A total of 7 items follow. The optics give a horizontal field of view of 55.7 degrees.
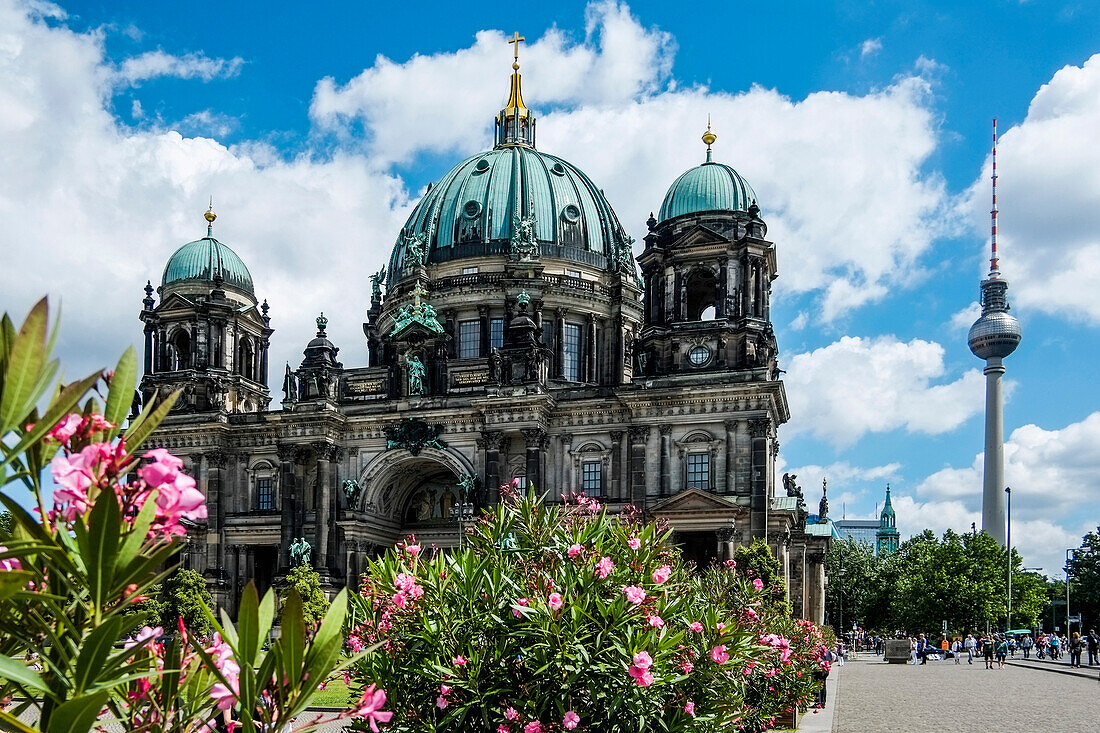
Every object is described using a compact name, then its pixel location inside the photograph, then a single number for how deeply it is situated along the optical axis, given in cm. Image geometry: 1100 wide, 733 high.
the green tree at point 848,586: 10944
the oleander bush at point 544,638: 1158
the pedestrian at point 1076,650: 5219
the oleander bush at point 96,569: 386
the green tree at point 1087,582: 9275
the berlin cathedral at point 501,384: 5400
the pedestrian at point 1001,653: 5666
